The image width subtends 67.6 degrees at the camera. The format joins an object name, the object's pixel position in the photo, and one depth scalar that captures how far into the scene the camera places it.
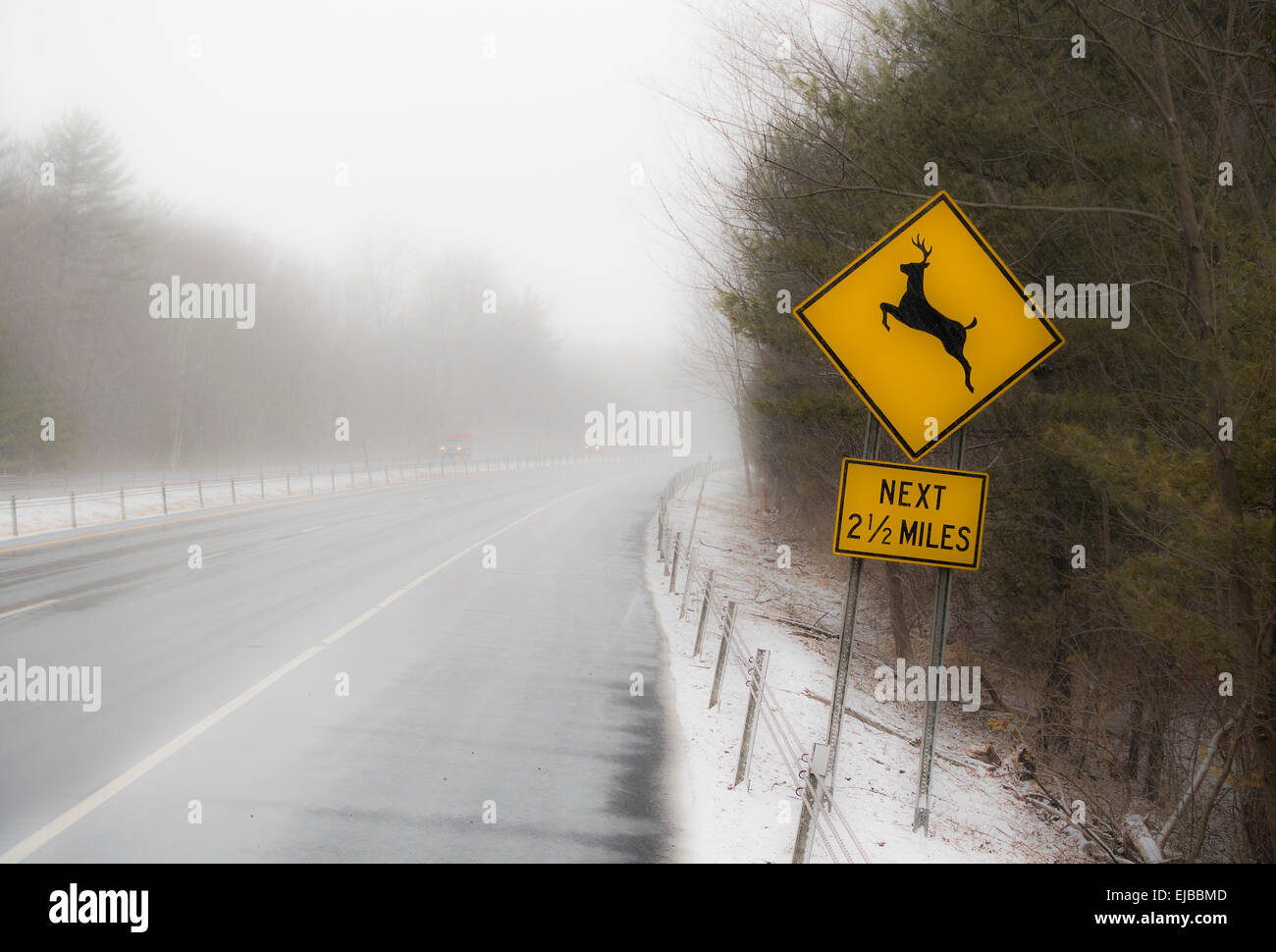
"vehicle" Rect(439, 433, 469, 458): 72.12
